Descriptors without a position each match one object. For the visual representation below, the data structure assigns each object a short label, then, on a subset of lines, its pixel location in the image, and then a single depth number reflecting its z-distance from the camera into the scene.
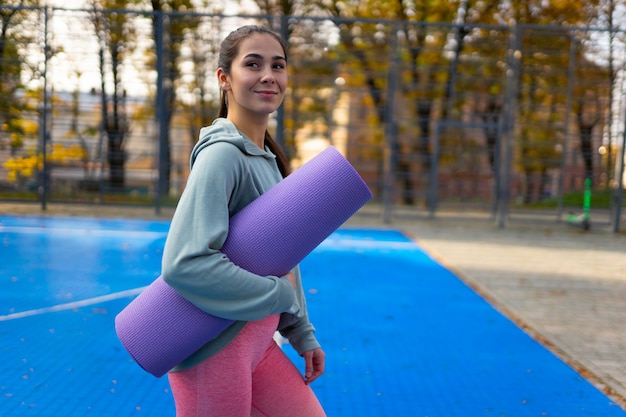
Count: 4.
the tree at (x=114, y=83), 12.97
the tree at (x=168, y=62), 12.23
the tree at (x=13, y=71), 12.66
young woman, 1.37
